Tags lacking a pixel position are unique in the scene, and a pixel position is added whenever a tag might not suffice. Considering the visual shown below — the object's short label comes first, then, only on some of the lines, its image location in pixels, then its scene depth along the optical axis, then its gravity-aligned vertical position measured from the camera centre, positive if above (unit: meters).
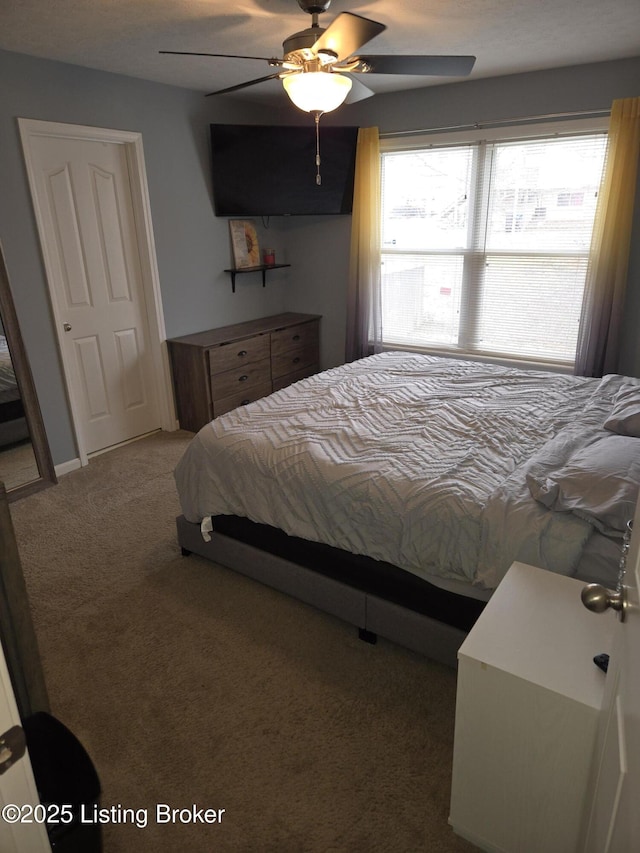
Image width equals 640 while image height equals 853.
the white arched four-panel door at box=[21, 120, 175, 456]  3.43 -0.23
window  3.78 -0.04
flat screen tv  4.24 +0.55
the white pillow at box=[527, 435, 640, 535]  1.65 -0.77
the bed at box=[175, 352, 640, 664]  1.74 -0.87
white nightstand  1.19 -1.04
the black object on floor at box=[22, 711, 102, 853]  1.21 -1.21
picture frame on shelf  4.67 +0.00
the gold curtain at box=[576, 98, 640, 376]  3.38 -0.11
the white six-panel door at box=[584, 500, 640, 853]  0.67 -0.69
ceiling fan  2.11 +0.73
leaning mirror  3.19 -0.99
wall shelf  4.67 -0.22
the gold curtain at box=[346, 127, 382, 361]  4.37 -0.14
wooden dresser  4.18 -0.93
